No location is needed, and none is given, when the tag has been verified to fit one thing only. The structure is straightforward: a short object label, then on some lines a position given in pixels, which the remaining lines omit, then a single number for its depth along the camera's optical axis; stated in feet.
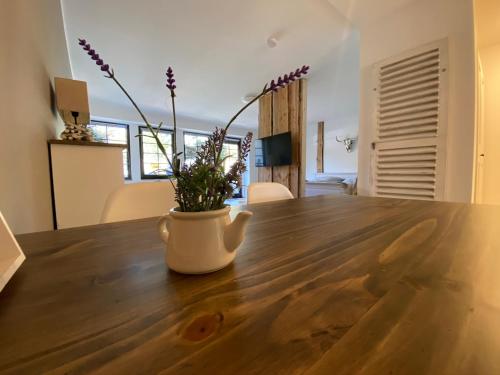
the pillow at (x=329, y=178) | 17.19
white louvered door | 5.53
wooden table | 0.64
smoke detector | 8.24
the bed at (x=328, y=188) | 12.13
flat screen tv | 11.04
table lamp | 5.43
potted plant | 1.17
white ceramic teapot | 1.17
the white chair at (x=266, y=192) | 4.52
